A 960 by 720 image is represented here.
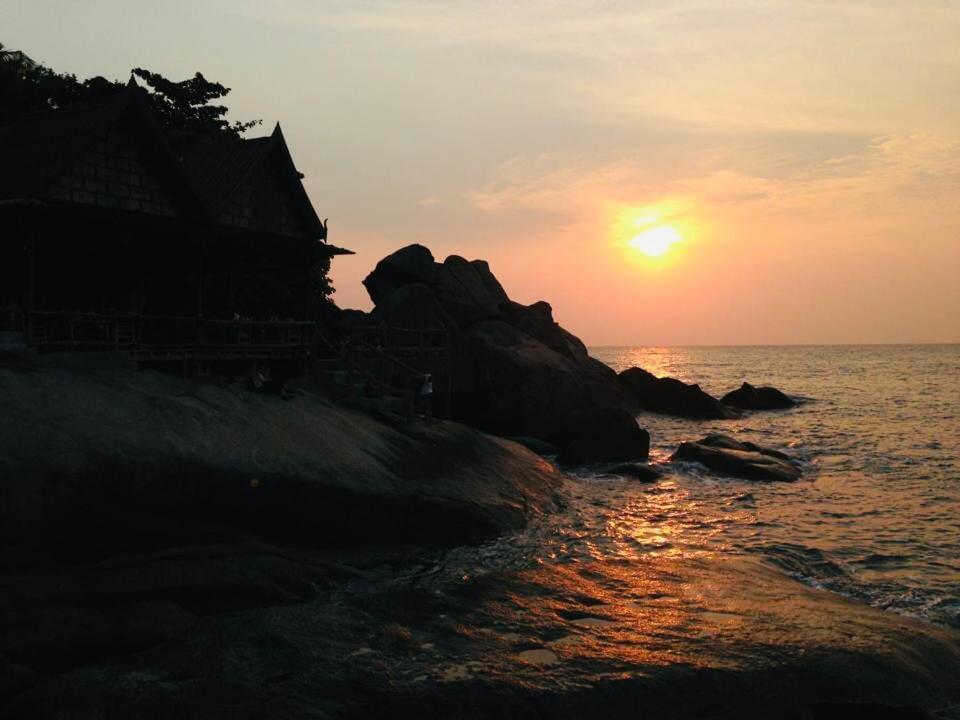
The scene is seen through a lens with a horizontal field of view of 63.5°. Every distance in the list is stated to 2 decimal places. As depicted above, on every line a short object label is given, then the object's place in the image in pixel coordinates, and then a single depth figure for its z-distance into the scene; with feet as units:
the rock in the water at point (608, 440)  88.38
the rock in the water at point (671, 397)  162.81
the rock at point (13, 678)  24.12
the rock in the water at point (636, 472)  79.41
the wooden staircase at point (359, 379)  64.76
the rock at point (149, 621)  28.71
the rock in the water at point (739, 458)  81.20
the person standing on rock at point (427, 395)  70.85
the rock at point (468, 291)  131.64
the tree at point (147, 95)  113.39
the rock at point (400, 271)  140.36
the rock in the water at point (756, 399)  185.47
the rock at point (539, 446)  95.04
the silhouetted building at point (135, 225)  54.19
